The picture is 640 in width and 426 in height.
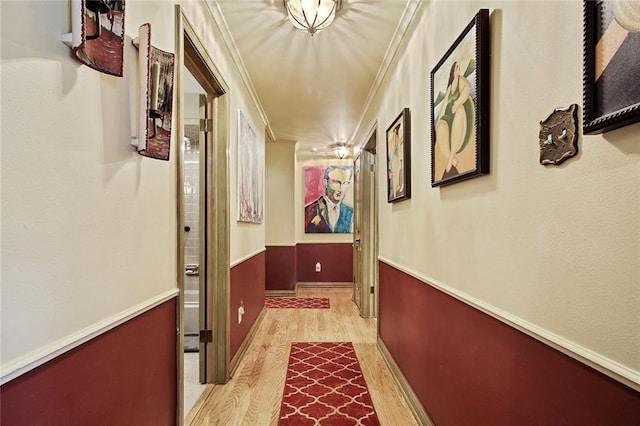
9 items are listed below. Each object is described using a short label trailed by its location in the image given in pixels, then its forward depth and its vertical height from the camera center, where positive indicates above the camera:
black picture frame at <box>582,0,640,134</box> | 0.68 +0.31
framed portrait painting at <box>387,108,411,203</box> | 2.35 +0.41
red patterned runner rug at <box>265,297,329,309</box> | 5.02 -1.29
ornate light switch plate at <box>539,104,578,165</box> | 0.86 +0.20
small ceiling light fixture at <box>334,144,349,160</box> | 5.89 +1.07
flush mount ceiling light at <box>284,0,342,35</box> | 2.01 +1.17
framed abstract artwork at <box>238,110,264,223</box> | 3.08 +0.41
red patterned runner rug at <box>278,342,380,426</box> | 2.12 -1.22
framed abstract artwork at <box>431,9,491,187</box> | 1.31 +0.45
